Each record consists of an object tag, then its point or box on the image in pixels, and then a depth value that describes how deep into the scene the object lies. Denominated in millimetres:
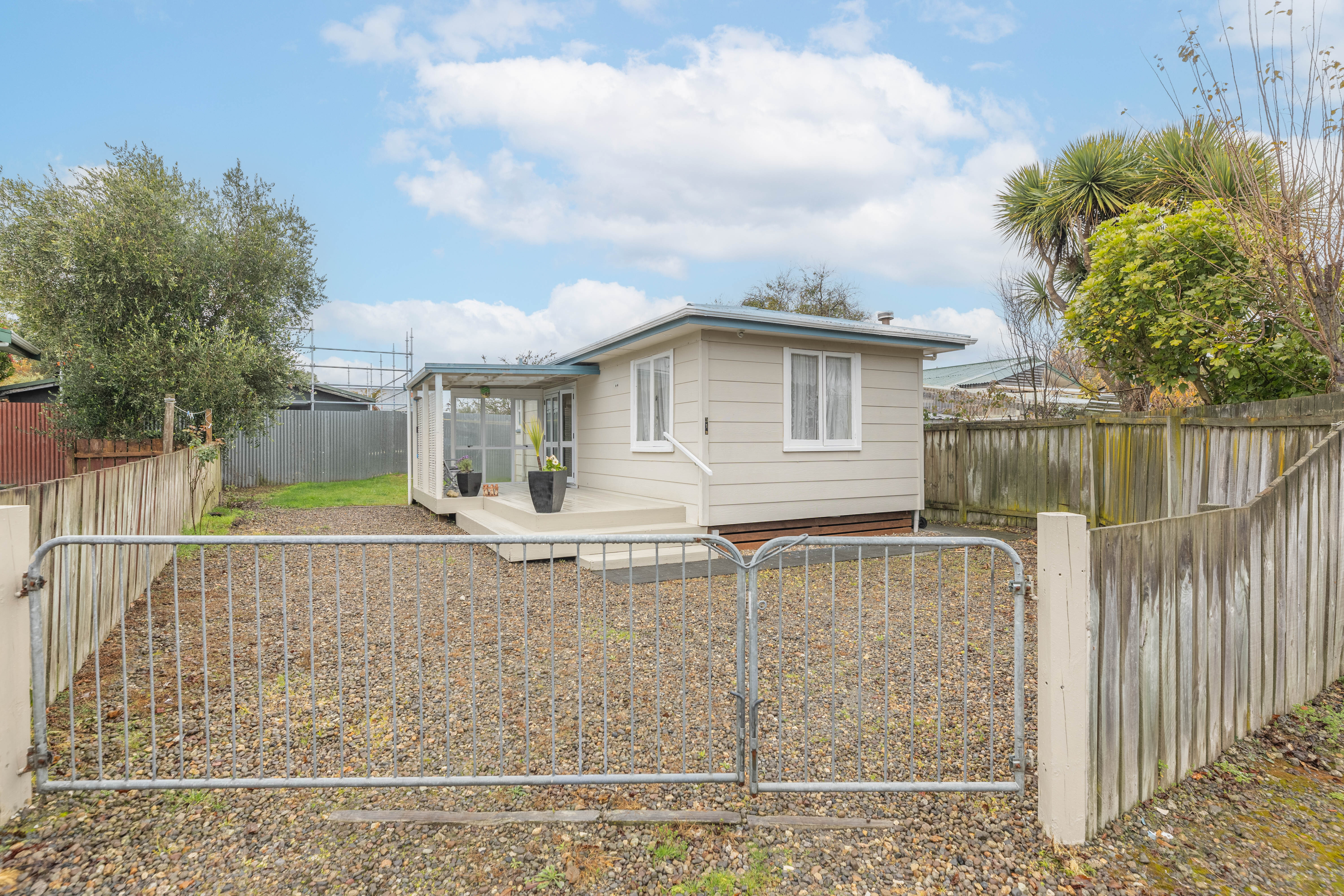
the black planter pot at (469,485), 11109
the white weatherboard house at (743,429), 8297
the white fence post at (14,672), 2576
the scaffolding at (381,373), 31656
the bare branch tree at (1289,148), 4898
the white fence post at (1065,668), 2393
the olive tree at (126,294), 11914
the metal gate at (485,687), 2730
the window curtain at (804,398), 8945
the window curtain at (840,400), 9242
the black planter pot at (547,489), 8344
